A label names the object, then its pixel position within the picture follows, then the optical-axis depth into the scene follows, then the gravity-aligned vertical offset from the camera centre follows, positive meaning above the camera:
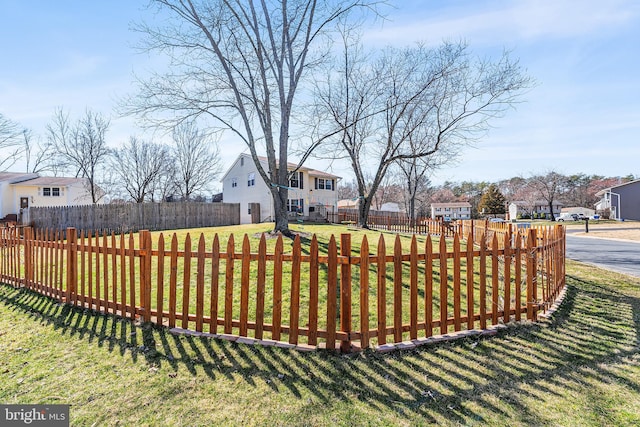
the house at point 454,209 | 66.06 -0.28
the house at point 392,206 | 67.75 +0.66
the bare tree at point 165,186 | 34.72 +3.15
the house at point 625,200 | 40.25 +0.69
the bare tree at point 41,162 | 33.88 +5.92
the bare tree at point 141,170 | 32.81 +4.59
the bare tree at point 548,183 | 53.22 +4.35
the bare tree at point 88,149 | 28.80 +6.21
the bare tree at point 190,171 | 35.19 +4.86
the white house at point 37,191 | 30.44 +2.41
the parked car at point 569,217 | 50.13 -1.84
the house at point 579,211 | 57.50 -0.97
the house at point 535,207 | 64.97 -0.14
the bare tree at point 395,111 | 14.28 +5.47
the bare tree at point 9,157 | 23.85 +5.60
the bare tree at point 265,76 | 11.19 +5.24
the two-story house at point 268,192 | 27.19 +1.85
